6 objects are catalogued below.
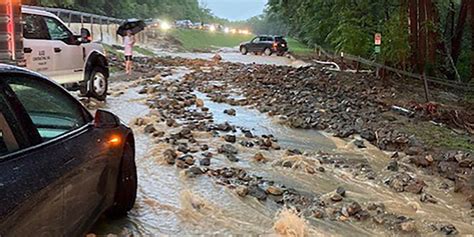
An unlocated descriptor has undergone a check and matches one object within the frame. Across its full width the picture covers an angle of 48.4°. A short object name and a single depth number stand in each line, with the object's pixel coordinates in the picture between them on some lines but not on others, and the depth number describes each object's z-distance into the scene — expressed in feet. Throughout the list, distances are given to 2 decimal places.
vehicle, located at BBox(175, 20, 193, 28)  197.56
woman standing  55.26
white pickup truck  30.83
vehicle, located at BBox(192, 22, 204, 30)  212.35
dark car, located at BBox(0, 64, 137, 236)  8.64
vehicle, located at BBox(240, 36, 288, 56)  123.34
